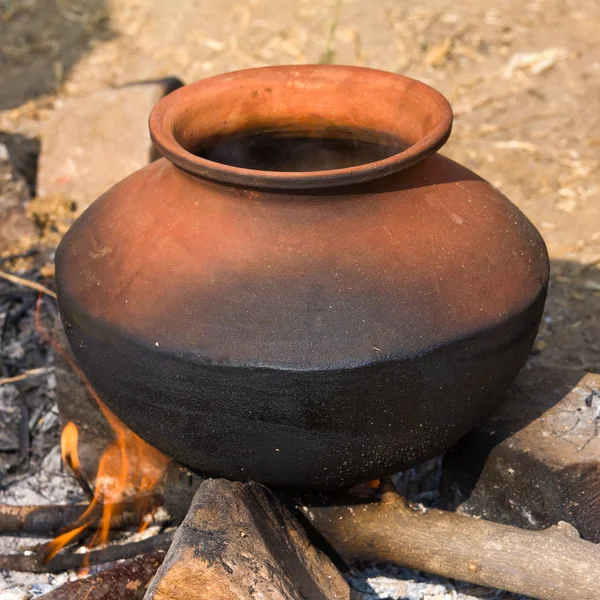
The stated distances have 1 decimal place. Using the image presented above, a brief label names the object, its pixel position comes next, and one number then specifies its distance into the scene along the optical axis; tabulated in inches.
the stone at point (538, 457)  88.1
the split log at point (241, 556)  68.5
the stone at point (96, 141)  172.2
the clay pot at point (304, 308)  69.2
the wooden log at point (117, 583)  81.3
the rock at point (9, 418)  111.3
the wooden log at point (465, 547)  79.1
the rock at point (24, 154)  181.8
